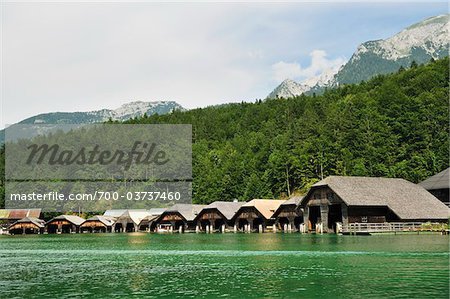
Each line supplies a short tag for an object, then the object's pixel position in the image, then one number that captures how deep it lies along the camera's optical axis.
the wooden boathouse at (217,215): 82.38
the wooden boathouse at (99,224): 104.12
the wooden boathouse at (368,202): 59.66
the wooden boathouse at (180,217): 90.56
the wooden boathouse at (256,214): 76.75
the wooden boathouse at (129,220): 104.19
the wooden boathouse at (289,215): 70.31
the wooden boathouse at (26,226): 106.50
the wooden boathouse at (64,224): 105.25
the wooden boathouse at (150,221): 98.69
